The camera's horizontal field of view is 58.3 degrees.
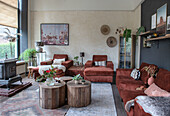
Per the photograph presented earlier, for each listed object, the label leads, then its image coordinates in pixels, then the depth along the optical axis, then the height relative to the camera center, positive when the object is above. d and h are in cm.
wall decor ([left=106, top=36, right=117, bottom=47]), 664 +55
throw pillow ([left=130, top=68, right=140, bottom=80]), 398 -54
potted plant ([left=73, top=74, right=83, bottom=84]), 342 -58
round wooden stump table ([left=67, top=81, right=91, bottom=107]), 316 -87
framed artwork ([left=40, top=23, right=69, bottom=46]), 681 +86
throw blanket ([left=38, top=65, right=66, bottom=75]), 532 -49
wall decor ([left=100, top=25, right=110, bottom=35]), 662 +106
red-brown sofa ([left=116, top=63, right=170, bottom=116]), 200 -65
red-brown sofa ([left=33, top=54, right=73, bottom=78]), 534 -39
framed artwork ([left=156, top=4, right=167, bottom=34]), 341 +82
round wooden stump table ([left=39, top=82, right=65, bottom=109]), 306 -87
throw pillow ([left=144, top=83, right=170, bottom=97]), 236 -62
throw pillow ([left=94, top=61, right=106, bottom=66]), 597 -38
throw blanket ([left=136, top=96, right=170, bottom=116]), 151 -54
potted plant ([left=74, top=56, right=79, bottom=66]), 654 -34
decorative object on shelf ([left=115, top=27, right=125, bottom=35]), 622 +97
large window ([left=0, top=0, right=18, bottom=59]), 516 +116
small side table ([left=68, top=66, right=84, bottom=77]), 566 -66
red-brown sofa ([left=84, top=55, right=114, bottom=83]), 501 -69
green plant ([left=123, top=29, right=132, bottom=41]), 575 +78
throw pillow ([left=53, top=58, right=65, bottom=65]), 615 -32
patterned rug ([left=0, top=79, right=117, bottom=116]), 289 -112
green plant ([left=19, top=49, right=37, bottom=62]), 593 -4
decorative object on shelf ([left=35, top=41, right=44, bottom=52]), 612 +29
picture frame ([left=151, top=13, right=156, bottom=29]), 404 +88
